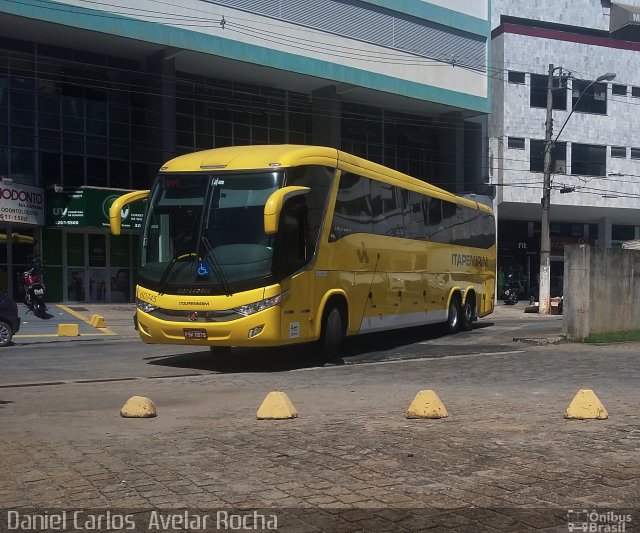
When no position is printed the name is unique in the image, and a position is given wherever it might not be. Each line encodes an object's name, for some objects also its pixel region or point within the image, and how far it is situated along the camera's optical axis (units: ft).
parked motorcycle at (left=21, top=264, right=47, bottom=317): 75.97
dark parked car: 55.62
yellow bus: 39.14
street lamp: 104.47
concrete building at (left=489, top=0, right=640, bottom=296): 136.77
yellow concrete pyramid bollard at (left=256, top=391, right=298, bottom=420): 25.76
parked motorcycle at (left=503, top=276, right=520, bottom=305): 131.64
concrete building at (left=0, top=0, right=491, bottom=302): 91.66
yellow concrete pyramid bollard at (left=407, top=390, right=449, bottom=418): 25.76
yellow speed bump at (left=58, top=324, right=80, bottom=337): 67.31
